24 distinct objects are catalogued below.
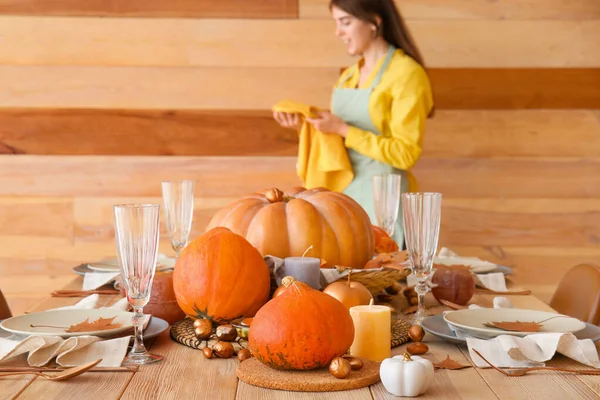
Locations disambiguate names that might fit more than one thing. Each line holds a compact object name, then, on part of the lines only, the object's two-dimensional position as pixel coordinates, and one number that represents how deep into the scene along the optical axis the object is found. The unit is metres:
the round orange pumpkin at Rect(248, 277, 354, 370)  1.00
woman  2.83
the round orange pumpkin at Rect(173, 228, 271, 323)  1.24
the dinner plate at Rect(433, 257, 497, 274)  1.92
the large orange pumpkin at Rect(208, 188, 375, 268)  1.49
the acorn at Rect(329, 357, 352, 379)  0.98
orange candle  1.10
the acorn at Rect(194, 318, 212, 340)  1.20
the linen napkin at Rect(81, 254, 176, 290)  1.75
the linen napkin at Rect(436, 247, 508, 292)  1.79
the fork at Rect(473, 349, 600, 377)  1.04
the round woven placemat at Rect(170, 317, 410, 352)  1.19
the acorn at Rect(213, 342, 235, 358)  1.12
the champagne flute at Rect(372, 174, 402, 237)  1.88
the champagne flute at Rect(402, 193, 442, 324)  1.29
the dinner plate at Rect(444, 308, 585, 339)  1.19
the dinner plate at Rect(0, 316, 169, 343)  1.19
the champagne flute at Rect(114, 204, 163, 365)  1.07
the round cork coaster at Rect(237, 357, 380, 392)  0.97
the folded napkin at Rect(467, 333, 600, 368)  1.08
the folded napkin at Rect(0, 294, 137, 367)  1.07
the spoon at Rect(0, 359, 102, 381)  1.00
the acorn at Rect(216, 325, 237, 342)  1.18
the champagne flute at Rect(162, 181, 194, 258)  1.62
